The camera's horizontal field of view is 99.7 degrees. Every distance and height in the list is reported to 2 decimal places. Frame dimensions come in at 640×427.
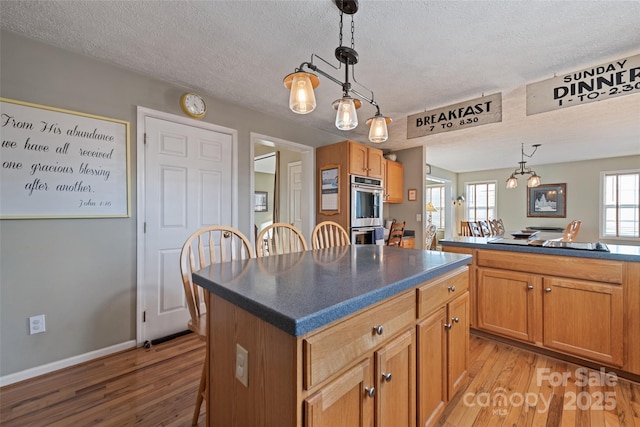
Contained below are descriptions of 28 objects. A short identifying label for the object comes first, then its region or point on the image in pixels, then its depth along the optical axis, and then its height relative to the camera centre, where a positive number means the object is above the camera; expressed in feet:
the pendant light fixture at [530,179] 16.87 +2.25
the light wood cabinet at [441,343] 3.95 -2.16
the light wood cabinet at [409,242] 15.10 -1.66
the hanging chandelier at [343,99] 4.07 +1.87
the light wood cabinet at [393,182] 14.79 +1.78
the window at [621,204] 19.13 +0.64
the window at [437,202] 28.04 +1.15
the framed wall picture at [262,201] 23.44 +1.02
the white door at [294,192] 15.03 +1.16
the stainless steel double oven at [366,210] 11.79 +0.14
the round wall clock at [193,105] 8.18 +3.34
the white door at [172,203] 7.77 +0.30
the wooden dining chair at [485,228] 15.56 -0.93
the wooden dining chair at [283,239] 6.59 -0.65
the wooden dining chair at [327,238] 7.14 -0.73
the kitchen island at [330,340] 2.37 -1.39
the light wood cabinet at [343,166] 11.54 +2.08
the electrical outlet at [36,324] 6.10 -2.55
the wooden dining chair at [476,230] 14.93 -0.98
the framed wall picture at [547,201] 21.72 +1.01
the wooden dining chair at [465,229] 18.61 -1.16
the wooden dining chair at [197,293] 4.45 -1.38
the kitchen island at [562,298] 5.79 -2.06
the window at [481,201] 25.63 +1.18
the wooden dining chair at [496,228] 18.30 -1.06
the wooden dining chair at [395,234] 13.83 -1.08
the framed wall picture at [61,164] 5.89 +1.17
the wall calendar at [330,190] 11.71 +1.02
